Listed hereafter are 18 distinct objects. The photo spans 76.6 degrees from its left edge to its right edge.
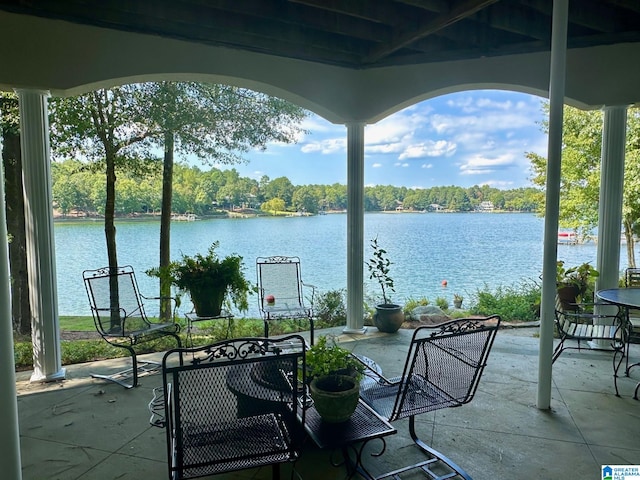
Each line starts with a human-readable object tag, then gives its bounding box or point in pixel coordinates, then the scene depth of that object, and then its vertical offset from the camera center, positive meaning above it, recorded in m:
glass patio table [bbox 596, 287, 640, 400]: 3.10 -0.70
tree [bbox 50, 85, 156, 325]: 5.23 +1.09
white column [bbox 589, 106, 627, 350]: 4.12 +0.17
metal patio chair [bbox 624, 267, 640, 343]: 3.28 -1.00
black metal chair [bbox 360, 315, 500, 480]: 2.14 -0.91
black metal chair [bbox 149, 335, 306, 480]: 1.68 -0.93
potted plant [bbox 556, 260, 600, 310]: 4.41 -0.77
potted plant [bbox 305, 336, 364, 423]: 1.97 -0.87
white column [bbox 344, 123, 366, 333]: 4.75 -0.06
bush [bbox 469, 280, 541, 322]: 5.95 -1.44
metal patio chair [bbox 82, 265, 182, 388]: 3.61 -1.00
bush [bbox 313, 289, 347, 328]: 5.66 -1.39
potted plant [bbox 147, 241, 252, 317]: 3.82 -0.63
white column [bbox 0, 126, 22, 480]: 1.54 -0.66
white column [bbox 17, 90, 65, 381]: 3.45 -0.18
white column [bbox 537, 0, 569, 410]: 2.86 +0.09
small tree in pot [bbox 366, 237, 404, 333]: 4.89 -1.05
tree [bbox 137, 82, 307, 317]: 5.72 +1.39
